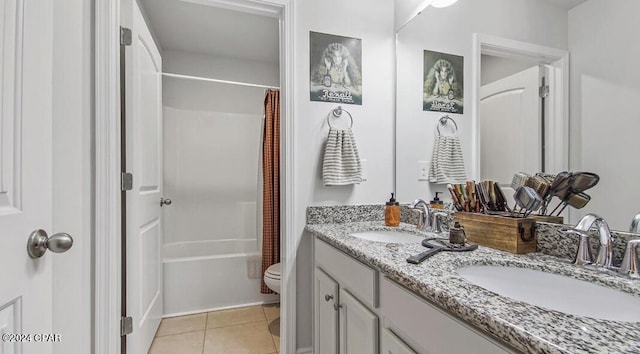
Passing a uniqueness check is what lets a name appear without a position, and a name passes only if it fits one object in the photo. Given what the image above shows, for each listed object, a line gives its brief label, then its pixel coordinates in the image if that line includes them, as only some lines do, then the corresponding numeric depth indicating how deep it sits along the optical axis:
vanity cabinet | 0.61
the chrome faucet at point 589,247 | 0.76
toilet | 2.05
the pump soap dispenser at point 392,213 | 1.53
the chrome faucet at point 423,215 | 1.43
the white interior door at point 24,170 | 0.60
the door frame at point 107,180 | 1.27
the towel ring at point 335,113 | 1.63
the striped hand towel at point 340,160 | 1.58
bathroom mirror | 0.77
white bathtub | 2.30
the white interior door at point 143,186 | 1.46
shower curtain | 2.45
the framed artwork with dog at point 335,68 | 1.61
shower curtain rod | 2.32
